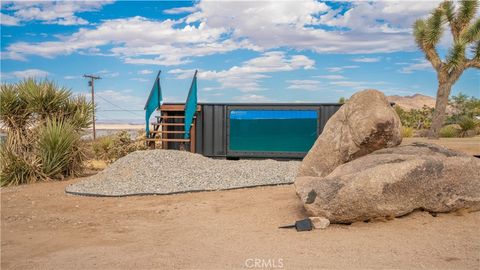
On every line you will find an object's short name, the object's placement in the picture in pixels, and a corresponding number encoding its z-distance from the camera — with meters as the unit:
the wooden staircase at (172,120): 16.44
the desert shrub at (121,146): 18.03
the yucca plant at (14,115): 13.63
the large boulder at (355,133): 8.23
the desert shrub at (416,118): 40.44
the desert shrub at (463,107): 39.61
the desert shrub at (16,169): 13.05
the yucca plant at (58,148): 13.10
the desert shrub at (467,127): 31.16
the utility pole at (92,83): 36.22
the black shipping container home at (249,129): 16.67
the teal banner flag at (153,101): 16.98
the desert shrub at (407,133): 29.15
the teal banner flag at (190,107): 16.33
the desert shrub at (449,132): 30.86
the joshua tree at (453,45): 26.20
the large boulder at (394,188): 6.83
